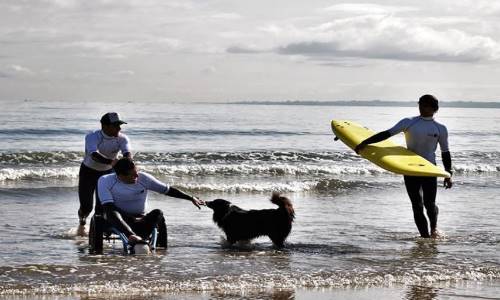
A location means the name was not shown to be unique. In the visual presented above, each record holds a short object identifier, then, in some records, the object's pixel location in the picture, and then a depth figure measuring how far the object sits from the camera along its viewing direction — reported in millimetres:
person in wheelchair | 16375
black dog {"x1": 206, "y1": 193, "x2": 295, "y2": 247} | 18880
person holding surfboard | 19297
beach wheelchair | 16719
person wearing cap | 18844
